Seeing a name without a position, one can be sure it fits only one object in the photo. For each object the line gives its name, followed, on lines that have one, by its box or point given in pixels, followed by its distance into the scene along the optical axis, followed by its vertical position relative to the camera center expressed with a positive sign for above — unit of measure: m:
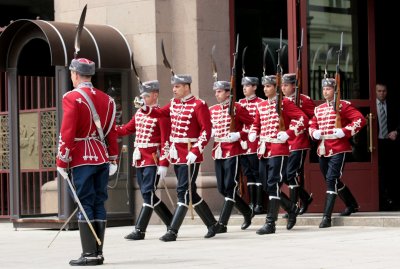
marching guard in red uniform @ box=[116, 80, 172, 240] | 15.58 -0.08
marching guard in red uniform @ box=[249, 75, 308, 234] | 16.17 +0.01
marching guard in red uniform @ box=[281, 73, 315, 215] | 17.08 -0.10
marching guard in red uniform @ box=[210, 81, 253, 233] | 16.22 -0.10
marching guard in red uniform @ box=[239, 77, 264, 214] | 17.94 -0.26
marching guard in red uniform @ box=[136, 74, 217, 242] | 15.16 +0.02
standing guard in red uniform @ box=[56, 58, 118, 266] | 12.38 -0.06
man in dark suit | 18.92 -0.16
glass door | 18.11 +1.09
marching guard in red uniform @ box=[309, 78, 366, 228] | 16.75 +0.10
